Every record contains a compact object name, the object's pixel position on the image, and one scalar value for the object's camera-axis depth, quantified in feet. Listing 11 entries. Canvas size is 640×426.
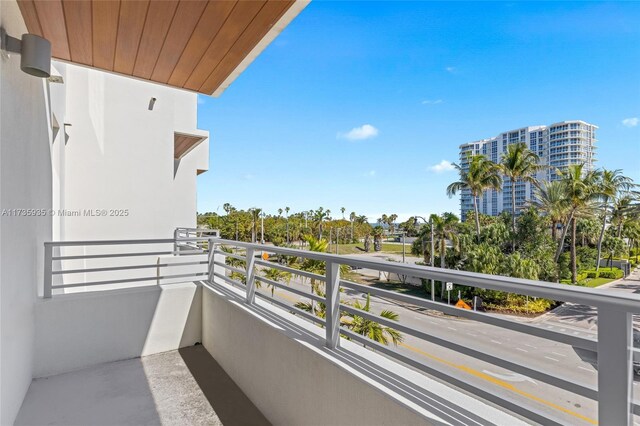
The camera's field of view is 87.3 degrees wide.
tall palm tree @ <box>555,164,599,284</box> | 74.79
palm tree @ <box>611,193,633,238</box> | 89.29
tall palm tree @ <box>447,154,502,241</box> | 85.92
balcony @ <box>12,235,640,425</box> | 3.43
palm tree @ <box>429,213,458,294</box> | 77.77
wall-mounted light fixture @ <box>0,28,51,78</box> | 6.94
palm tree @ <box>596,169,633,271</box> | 78.02
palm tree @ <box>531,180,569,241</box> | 78.12
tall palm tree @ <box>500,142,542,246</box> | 86.69
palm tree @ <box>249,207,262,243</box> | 140.77
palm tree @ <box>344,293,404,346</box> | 16.45
